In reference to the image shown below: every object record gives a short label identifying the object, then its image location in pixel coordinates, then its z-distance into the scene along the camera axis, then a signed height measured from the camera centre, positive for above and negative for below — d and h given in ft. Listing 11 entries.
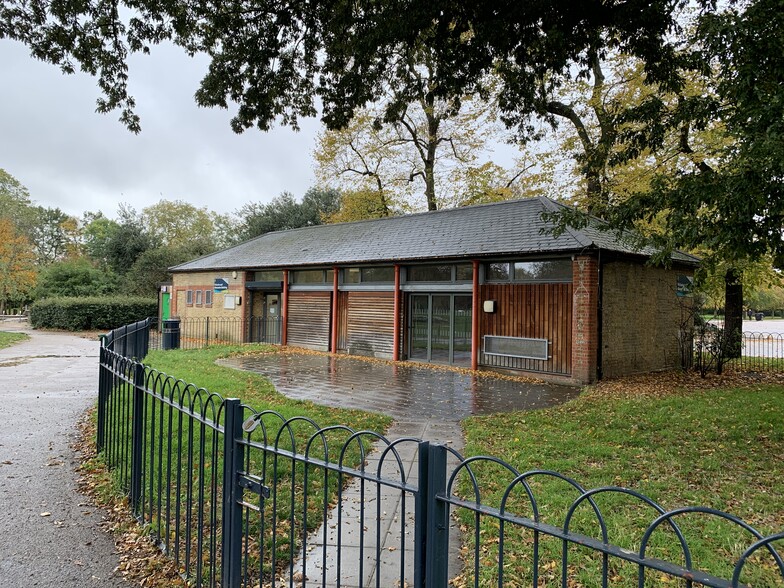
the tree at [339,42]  23.50 +13.34
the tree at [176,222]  168.66 +26.45
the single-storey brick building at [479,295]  39.55 +0.79
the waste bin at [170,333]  58.65 -4.05
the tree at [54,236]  170.50 +21.53
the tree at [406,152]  86.89 +27.67
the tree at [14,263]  102.68 +7.19
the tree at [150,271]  113.80 +6.41
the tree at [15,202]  135.64 +26.88
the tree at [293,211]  120.37 +21.92
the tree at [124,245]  126.62 +13.49
